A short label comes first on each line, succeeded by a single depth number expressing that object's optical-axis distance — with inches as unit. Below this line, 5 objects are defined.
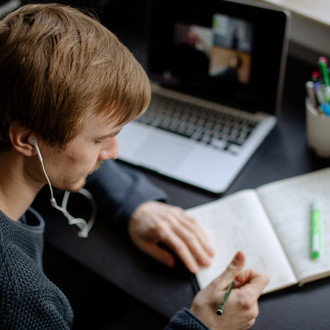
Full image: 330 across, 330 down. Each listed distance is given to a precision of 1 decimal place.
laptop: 38.4
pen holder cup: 36.5
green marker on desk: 30.6
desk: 29.3
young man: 23.1
